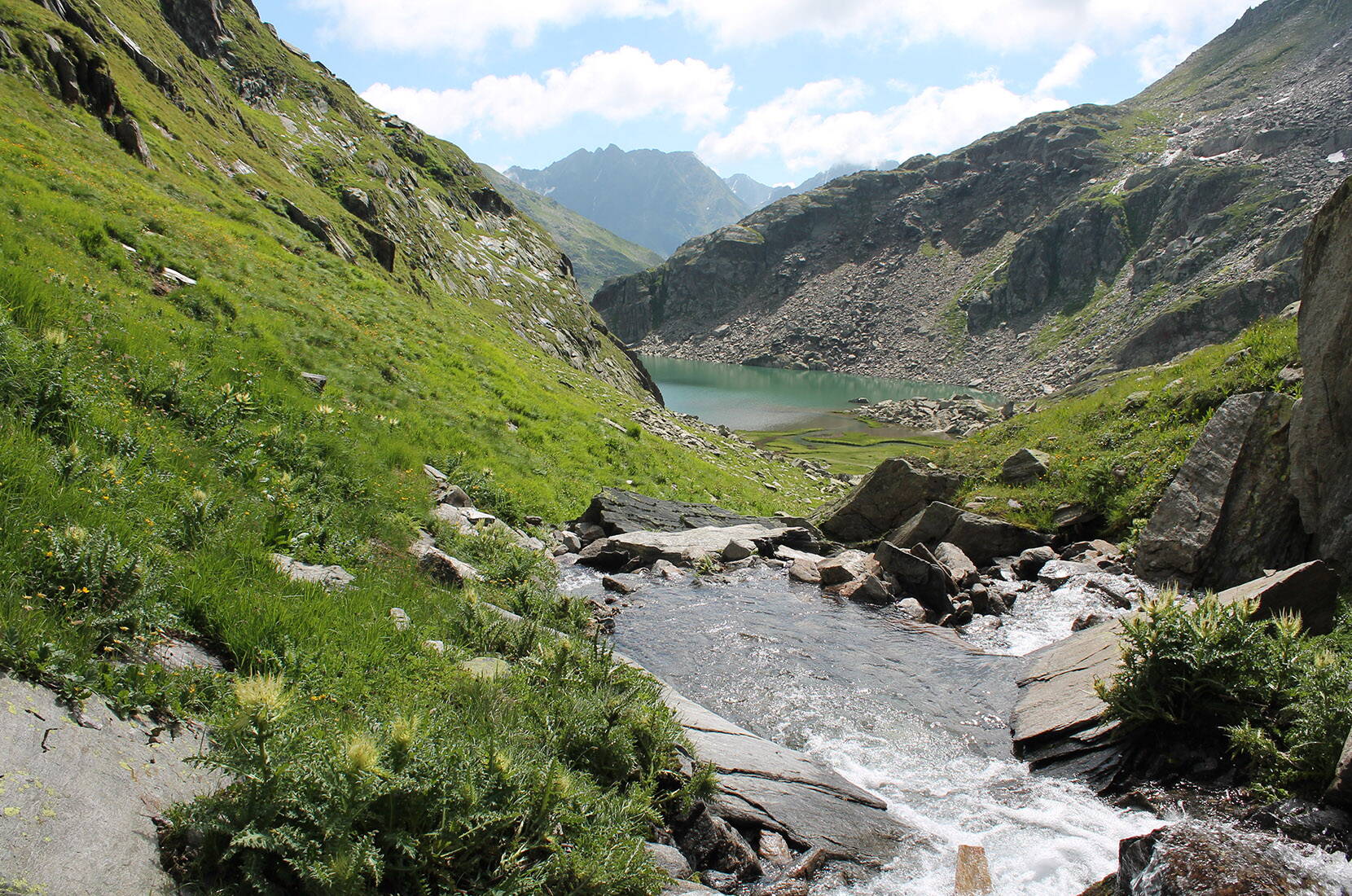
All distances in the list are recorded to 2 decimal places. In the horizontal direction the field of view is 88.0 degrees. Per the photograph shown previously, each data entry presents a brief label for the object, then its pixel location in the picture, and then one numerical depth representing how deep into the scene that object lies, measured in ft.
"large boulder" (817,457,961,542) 68.59
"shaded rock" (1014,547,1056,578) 52.60
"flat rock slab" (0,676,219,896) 11.76
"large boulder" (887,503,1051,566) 56.80
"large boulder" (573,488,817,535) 65.36
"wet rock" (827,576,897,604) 49.03
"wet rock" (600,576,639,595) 50.34
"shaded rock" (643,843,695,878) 18.94
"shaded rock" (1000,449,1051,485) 64.34
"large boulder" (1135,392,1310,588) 40.29
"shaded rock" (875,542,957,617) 47.47
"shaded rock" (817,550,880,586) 52.44
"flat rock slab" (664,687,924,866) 22.89
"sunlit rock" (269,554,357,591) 25.71
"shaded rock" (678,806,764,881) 20.61
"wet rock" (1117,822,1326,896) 17.11
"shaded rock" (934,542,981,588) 50.11
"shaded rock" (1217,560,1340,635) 30.09
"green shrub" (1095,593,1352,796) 21.16
